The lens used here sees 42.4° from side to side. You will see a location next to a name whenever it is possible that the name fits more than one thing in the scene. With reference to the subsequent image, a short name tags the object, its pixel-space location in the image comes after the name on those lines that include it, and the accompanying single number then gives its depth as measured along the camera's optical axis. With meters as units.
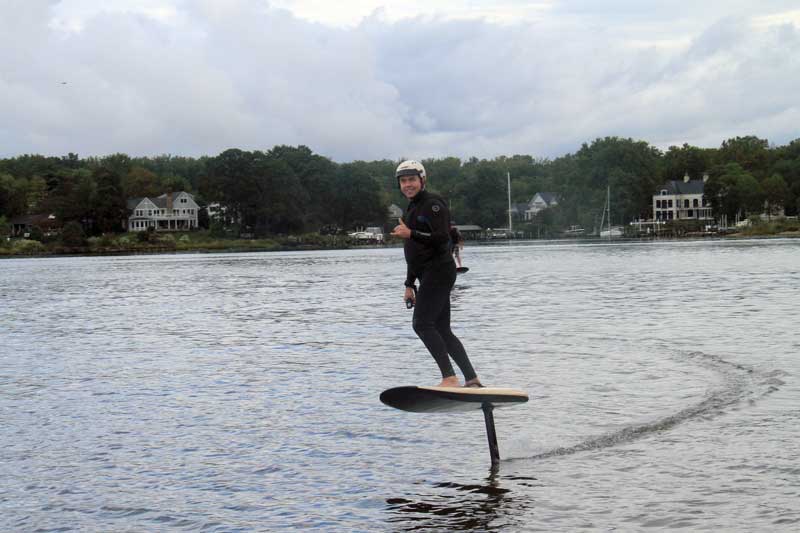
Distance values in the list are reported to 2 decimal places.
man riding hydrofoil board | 10.33
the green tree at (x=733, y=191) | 183.88
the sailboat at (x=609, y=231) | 193.00
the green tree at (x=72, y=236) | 172.38
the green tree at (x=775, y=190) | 185.38
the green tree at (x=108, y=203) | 179.00
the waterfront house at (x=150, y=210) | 199.38
